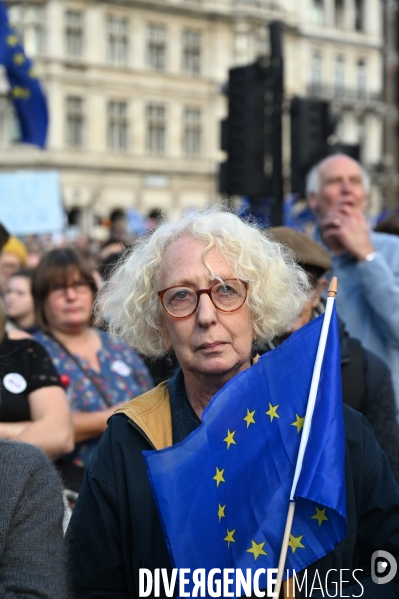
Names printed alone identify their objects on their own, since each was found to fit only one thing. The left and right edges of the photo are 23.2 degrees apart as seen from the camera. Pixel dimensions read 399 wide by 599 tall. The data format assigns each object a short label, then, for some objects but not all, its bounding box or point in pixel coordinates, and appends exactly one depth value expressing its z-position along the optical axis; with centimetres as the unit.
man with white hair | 372
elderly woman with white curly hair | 219
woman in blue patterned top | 411
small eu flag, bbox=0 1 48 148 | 1098
